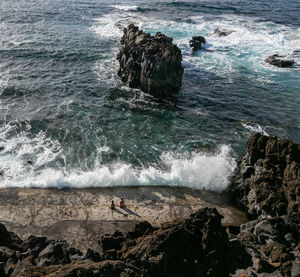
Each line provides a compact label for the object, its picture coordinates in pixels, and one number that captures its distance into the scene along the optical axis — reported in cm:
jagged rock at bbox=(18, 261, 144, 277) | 958
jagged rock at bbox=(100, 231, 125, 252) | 1309
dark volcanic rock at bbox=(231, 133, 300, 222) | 1647
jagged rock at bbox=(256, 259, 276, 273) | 1216
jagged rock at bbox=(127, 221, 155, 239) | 1351
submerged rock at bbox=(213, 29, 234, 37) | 5580
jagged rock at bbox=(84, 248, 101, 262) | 1104
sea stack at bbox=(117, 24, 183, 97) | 3192
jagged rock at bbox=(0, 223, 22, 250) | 1408
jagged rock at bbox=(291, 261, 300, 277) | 1150
